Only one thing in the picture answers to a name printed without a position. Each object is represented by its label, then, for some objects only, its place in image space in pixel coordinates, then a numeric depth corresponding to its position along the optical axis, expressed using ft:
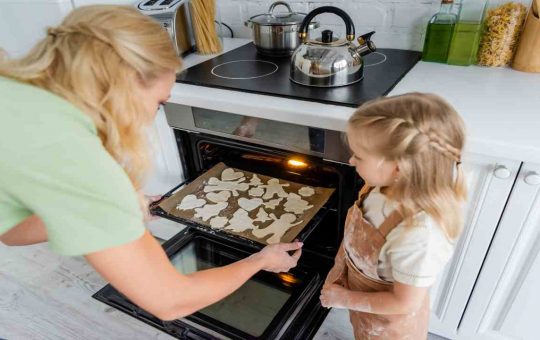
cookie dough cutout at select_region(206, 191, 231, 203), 4.45
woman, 1.85
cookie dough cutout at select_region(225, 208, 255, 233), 4.04
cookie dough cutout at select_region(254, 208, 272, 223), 4.14
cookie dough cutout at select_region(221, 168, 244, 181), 4.77
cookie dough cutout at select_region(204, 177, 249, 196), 4.59
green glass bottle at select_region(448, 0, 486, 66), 4.00
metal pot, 4.46
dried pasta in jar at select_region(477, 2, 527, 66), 3.84
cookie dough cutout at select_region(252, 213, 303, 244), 3.85
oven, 3.58
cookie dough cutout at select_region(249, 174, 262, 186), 4.67
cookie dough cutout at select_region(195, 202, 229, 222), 4.22
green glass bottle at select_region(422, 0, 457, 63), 4.15
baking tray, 3.90
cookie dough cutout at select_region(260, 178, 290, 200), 4.46
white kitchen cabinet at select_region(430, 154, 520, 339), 2.84
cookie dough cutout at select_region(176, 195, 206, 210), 4.37
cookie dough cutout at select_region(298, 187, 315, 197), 4.31
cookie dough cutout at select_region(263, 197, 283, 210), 4.30
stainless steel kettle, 3.51
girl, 2.26
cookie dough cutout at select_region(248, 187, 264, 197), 4.50
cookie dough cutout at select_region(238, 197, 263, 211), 4.33
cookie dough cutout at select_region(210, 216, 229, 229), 4.06
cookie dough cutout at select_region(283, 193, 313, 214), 4.14
